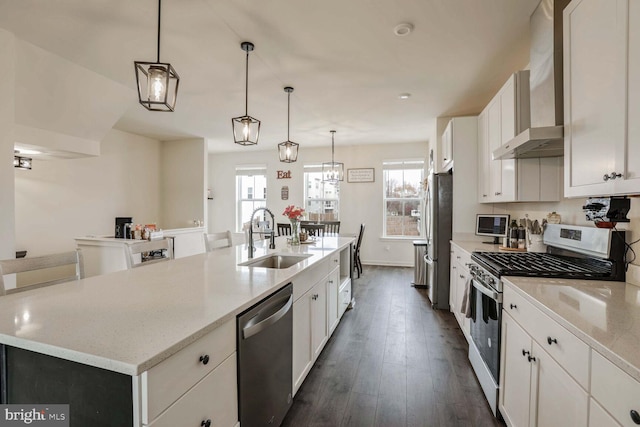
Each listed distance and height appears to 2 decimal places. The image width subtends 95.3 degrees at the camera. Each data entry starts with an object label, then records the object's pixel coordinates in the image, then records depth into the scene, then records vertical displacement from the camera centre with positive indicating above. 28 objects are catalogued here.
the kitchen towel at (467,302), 2.29 -0.71
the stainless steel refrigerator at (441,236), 3.75 -0.30
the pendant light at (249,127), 2.45 +0.73
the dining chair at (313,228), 4.97 -0.28
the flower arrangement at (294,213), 3.14 -0.02
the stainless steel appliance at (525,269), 1.62 -0.33
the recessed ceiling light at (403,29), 2.28 +1.47
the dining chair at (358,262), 5.03 -0.93
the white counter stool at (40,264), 1.42 -0.29
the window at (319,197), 6.86 +0.36
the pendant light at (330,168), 6.45 +0.99
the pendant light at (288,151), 3.39 +0.71
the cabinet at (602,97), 1.23 +0.57
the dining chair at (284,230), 5.42 -0.36
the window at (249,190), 7.37 +0.54
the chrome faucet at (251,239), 2.37 -0.23
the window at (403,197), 6.36 +0.34
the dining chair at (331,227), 5.75 -0.31
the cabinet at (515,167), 2.36 +0.40
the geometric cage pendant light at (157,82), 1.63 +0.73
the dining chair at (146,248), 1.96 -0.27
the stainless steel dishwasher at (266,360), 1.23 -0.71
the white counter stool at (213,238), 2.84 -0.28
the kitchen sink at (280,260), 2.46 -0.42
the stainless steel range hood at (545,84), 1.80 +0.85
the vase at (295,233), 3.22 -0.24
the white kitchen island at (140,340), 0.80 -0.39
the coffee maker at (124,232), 4.08 -0.32
